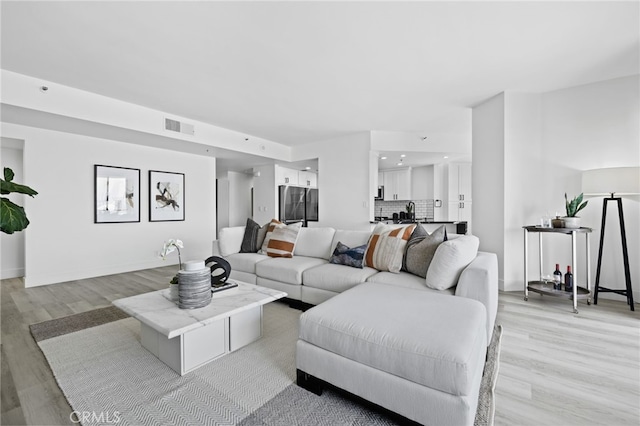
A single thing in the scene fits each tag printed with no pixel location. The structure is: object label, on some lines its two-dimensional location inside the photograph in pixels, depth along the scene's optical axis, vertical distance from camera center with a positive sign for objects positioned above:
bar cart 2.83 -0.84
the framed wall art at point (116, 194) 4.41 +0.31
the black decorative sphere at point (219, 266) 2.22 -0.47
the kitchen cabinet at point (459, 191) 6.82 +0.52
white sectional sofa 1.98 -0.58
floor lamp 2.80 +0.24
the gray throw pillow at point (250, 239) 3.75 -0.37
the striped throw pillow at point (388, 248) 2.64 -0.36
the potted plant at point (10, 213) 1.47 +0.00
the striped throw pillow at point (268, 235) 3.65 -0.30
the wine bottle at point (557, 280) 3.09 -0.77
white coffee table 1.72 -0.77
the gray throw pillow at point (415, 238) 2.64 -0.25
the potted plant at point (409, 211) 7.36 +0.03
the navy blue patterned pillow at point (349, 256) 2.82 -0.46
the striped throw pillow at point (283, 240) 3.44 -0.36
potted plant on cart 2.93 -0.03
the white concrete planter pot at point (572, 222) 2.93 -0.11
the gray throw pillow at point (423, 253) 2.43 -0.37
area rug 1.39 -1.03
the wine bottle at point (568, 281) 3.02 -0.77
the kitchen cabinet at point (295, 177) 6.89 +0.95
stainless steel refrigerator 6.74 +0.22
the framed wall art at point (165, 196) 5.06 +0.32
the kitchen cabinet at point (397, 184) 7.63 +0.78
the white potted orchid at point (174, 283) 2.05 -0.53
